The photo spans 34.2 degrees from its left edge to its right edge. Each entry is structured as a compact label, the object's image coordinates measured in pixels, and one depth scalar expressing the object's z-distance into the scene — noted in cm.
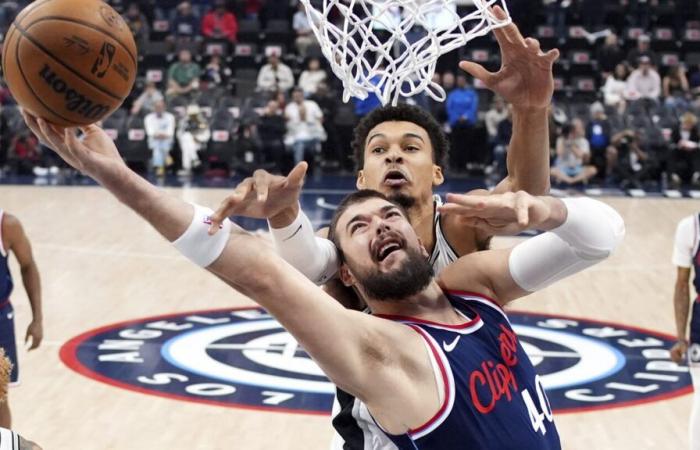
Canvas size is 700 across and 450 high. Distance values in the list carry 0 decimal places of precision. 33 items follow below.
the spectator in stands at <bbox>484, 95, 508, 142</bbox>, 1759
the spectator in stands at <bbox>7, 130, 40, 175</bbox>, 1809
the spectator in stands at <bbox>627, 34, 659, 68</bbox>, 1898
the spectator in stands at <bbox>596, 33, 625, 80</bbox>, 1917
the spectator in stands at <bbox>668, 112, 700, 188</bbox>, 1728
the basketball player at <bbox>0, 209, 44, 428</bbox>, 585
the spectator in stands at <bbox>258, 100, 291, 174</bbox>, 1762
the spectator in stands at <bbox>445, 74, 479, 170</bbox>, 1764
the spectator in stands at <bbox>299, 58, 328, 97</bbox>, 1856
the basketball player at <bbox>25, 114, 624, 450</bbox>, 289
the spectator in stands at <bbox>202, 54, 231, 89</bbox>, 1912
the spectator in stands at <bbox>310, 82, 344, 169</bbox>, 1809
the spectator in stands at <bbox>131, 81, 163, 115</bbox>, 1816
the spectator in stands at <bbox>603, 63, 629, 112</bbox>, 1852
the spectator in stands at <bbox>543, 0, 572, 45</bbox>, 2038
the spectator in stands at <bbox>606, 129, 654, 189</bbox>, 1752
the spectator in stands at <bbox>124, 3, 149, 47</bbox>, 1992
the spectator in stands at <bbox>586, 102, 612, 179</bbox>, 1752
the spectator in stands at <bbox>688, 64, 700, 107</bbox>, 1855
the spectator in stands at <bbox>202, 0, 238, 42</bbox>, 2025
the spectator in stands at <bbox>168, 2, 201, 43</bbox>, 2047
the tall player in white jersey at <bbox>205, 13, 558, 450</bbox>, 358
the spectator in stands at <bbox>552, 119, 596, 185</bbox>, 1703
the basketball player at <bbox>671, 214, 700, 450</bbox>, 586
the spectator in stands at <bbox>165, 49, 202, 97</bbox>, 1881
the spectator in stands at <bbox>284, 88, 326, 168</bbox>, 1758
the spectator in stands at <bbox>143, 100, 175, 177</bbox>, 1756
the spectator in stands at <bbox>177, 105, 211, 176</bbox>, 1775
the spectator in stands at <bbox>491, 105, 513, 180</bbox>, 1736
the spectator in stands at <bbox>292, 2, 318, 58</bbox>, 1972
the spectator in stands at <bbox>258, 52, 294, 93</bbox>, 1872
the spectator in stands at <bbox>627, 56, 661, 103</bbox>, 1848
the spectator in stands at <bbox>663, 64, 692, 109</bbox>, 1838
